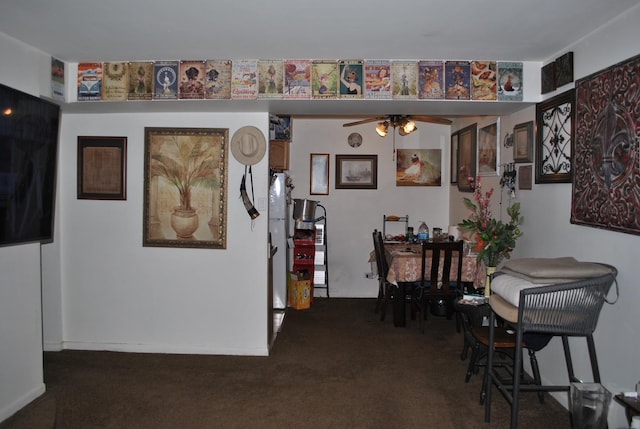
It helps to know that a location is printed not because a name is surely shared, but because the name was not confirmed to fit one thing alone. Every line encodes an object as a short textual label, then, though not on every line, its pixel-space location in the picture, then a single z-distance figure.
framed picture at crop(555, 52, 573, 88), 3.17
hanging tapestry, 2.50
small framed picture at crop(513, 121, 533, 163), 3.73
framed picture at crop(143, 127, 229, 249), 4.23
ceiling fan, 5.33
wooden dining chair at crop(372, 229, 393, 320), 5.39
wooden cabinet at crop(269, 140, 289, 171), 5.80
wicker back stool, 2.55
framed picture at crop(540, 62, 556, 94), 3.38
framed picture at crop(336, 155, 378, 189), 6.71
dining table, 5.05
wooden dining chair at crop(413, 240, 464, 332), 4.91
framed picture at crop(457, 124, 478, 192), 5.35
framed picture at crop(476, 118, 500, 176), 4.45
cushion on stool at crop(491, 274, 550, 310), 2.68
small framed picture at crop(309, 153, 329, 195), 6.73
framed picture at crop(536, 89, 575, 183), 3.19
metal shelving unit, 6.67
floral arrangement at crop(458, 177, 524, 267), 3.68
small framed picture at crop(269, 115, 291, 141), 5.88
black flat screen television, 2.90
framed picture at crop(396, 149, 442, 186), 6.66
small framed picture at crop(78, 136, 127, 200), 4.27
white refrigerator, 5.96
